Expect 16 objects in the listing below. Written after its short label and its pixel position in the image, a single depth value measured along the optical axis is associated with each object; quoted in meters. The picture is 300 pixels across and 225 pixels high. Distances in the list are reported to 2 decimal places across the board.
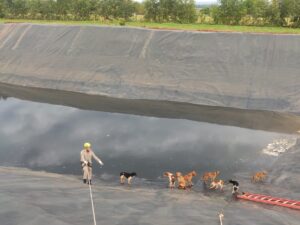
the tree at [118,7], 45.53
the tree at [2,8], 48.50
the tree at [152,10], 43.66
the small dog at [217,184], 11.79
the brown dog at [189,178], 12.15
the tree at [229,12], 39.50
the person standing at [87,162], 11.37
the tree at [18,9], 48.88
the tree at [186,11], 43.03
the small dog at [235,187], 11.47
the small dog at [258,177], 12.47
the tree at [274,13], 37.59
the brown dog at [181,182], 12.05
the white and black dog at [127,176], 12.42
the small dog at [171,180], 12.06
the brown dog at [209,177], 12.20
